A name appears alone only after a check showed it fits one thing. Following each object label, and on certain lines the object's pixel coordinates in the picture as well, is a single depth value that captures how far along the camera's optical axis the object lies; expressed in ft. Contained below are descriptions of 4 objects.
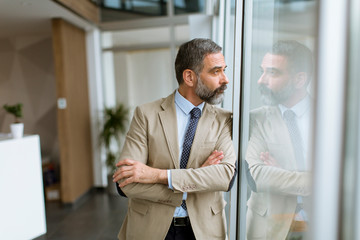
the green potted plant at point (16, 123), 9.86
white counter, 9.11
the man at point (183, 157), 4.26
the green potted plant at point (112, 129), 15.42
